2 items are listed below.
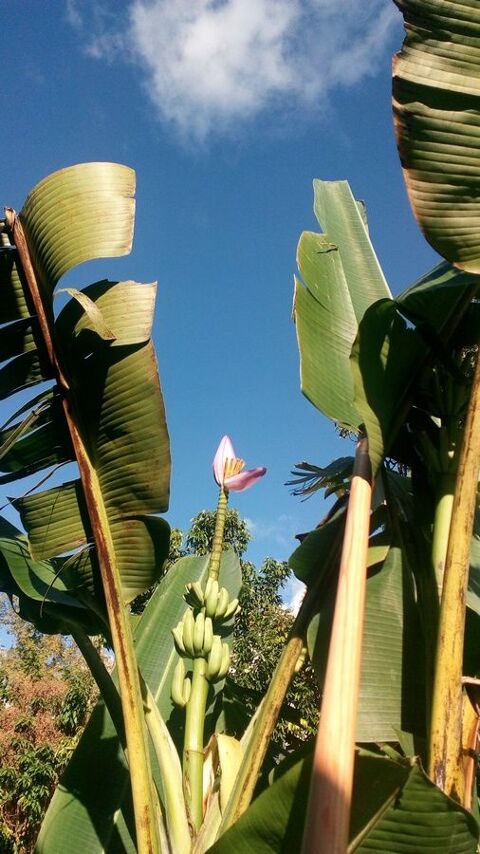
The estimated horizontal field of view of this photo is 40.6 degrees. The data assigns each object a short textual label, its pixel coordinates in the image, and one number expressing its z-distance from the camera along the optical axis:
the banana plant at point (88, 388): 1.48
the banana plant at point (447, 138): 1.13
